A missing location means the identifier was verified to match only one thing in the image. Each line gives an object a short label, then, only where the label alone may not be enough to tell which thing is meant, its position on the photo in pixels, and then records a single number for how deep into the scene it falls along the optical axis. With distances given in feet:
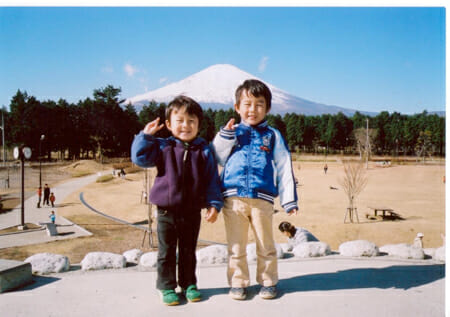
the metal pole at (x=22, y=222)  42.13
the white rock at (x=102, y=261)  10.50
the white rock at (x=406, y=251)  11.90
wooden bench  47.60
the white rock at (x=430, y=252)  12.21
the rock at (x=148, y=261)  10.70
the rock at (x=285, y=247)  13.24
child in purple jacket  8.12
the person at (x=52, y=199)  56.80
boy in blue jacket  8.56
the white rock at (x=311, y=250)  11.96
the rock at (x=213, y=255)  11.18
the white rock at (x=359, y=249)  11.96
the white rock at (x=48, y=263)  9.93
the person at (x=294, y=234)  15.70
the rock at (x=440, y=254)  11.64
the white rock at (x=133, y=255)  11.70
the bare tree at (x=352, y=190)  49.23
